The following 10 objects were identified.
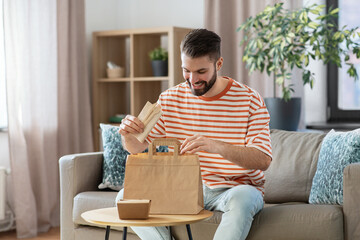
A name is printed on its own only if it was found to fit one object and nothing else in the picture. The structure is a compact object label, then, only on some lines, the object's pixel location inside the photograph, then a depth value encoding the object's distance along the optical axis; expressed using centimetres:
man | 209
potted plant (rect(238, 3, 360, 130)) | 342
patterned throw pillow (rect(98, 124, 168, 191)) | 311
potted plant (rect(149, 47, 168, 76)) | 436
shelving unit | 430
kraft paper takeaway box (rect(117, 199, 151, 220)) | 184
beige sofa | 234
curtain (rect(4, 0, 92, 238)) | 392
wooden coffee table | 180
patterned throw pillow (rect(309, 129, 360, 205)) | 256
